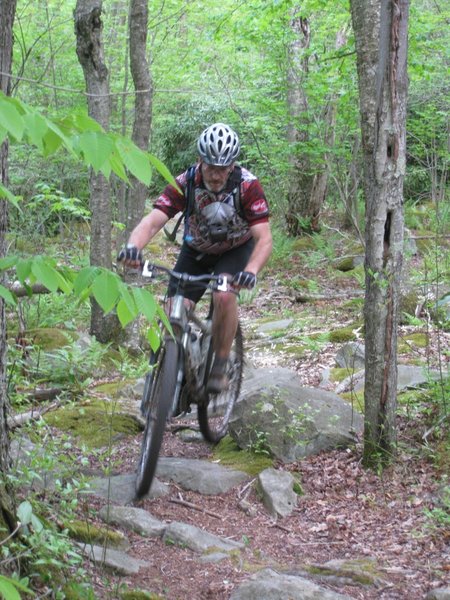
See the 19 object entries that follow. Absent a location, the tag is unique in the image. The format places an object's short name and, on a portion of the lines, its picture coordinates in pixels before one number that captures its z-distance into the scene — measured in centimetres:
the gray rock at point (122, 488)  469
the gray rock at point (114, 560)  352
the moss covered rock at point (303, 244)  1631
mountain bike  480
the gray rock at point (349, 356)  798
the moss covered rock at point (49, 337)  799
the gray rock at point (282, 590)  345
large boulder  577
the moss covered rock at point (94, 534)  370
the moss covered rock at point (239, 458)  560
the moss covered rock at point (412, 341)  812
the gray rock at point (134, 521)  429
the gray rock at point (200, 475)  527
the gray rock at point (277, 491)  504
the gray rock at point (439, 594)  351
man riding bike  520
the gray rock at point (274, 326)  1041
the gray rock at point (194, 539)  421
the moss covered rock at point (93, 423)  581
